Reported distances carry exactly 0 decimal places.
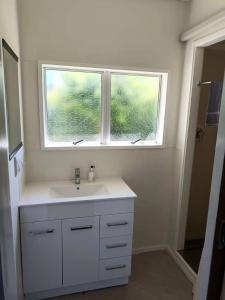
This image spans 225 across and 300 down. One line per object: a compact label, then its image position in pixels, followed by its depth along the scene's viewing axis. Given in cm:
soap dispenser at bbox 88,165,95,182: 225
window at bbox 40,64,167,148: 216
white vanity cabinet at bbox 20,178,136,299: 179
